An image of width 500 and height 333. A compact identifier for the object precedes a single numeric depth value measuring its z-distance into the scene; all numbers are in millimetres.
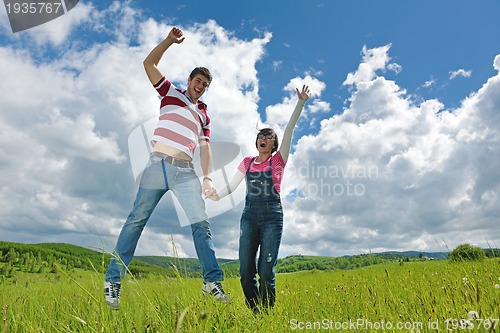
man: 4410
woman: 4594
